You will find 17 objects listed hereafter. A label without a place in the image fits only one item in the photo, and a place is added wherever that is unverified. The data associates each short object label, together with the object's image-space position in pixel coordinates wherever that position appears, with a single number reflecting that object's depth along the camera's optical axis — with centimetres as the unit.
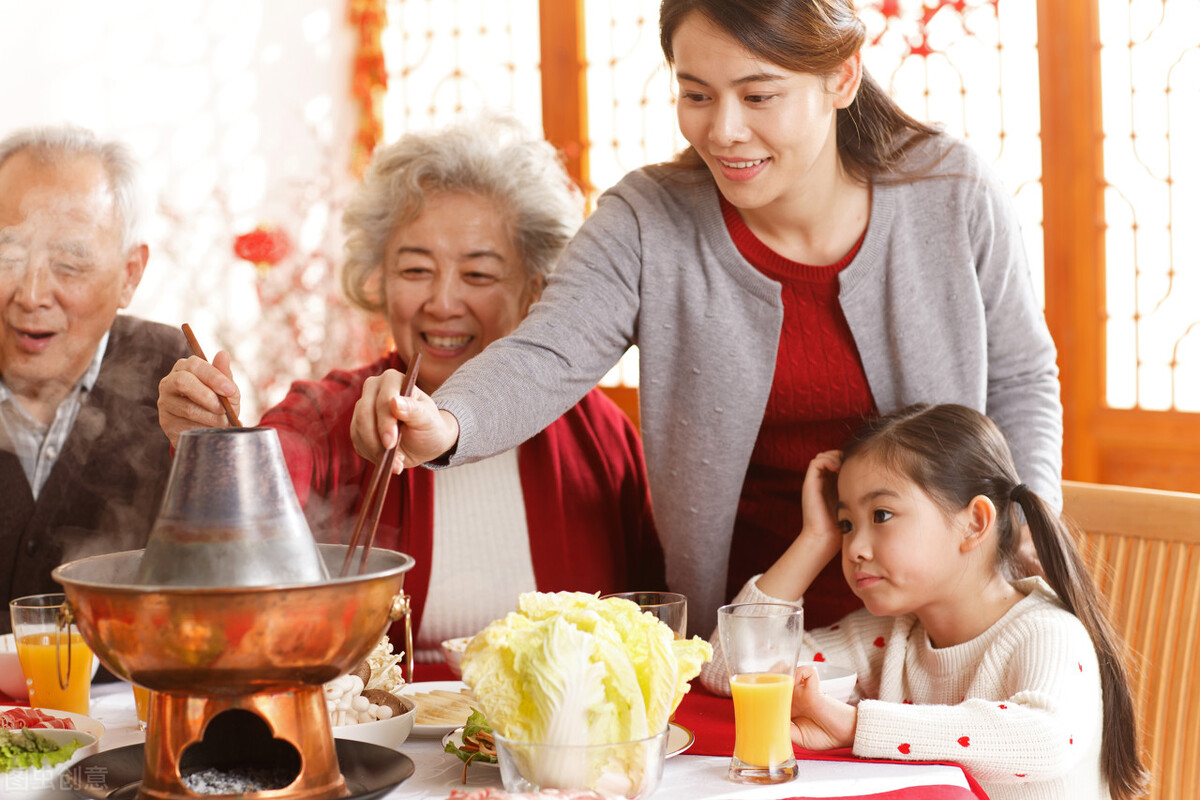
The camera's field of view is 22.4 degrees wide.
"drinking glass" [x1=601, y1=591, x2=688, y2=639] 246
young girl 258
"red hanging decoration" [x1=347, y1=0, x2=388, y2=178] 670
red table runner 236
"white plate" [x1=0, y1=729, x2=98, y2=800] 230
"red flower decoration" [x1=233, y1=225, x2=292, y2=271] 626
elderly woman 314
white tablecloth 235
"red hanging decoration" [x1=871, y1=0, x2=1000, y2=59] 517
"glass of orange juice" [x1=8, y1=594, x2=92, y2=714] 257
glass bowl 229
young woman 288
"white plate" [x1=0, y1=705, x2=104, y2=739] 248
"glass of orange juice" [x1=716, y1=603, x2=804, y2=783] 237
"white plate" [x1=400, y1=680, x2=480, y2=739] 249
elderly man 310
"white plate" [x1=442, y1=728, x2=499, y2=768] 246
